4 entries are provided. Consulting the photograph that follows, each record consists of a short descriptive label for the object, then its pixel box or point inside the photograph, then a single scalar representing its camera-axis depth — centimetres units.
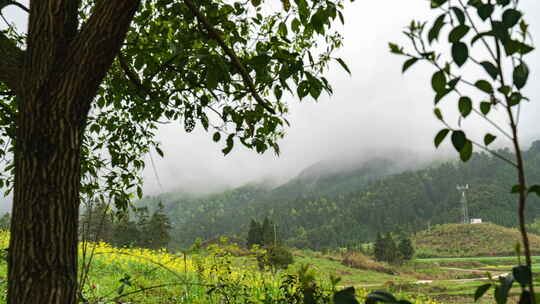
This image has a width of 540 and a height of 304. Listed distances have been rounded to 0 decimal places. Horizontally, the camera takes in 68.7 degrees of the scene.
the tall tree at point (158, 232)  3934
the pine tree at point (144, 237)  4002
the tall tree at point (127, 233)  3634
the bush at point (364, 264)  4222
